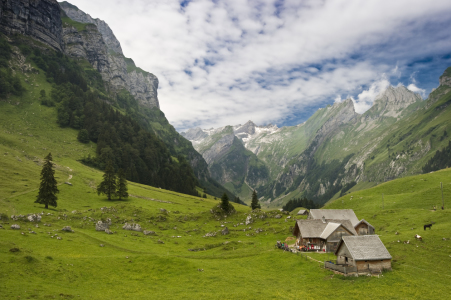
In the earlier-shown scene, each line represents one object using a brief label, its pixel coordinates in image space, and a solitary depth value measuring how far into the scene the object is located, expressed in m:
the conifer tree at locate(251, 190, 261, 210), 133.74
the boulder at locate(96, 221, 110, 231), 61.90
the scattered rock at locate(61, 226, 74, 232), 52.80
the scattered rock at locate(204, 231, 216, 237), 77.39
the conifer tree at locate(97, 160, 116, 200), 97.12
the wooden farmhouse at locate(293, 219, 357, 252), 59.41
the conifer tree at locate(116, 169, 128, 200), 99.89
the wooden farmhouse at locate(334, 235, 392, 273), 40.66
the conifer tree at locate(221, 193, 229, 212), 100.24
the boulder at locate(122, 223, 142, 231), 68.01
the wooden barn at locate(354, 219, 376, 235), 67.81
